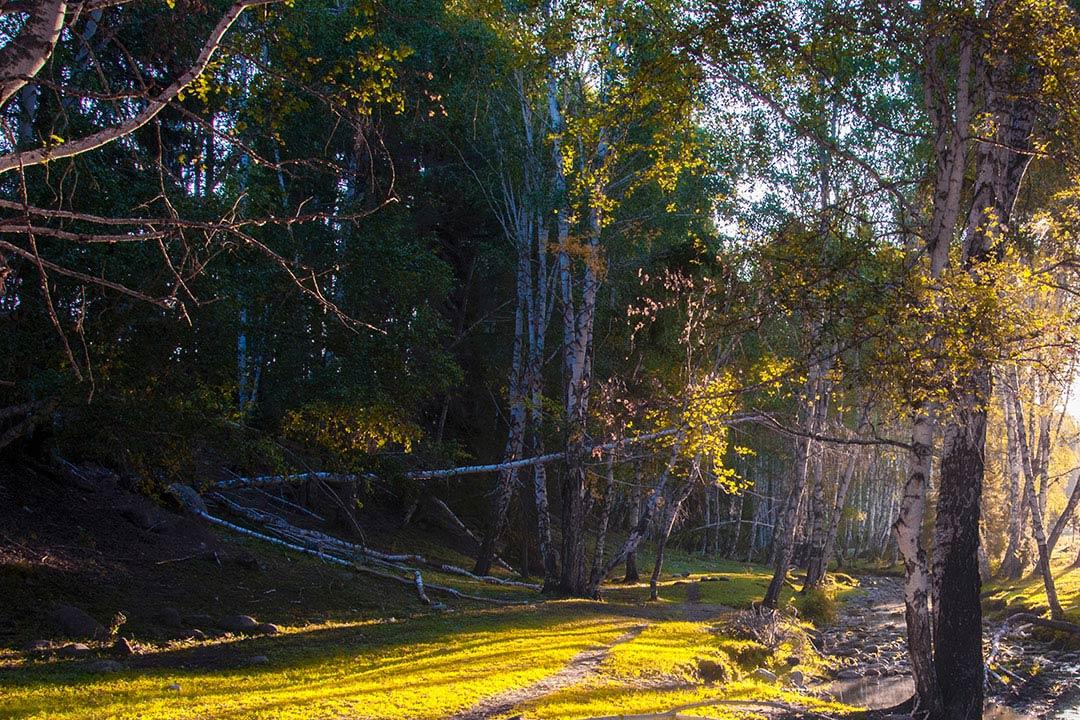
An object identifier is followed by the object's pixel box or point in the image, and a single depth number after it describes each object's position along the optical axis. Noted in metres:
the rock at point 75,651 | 9.36
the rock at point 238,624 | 12.10
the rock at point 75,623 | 10.15
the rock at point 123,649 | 9.80
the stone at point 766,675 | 14.45
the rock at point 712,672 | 13.18
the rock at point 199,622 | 11.80
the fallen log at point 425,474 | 15.92
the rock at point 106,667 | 8.87
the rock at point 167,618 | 11.48
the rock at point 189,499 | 17.11
